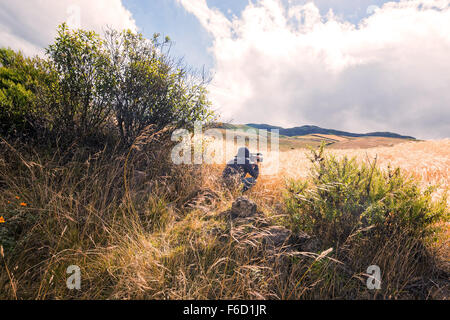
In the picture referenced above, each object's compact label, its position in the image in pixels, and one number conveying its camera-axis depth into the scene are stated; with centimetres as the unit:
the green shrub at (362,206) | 254
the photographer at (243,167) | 521
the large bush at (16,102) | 445
